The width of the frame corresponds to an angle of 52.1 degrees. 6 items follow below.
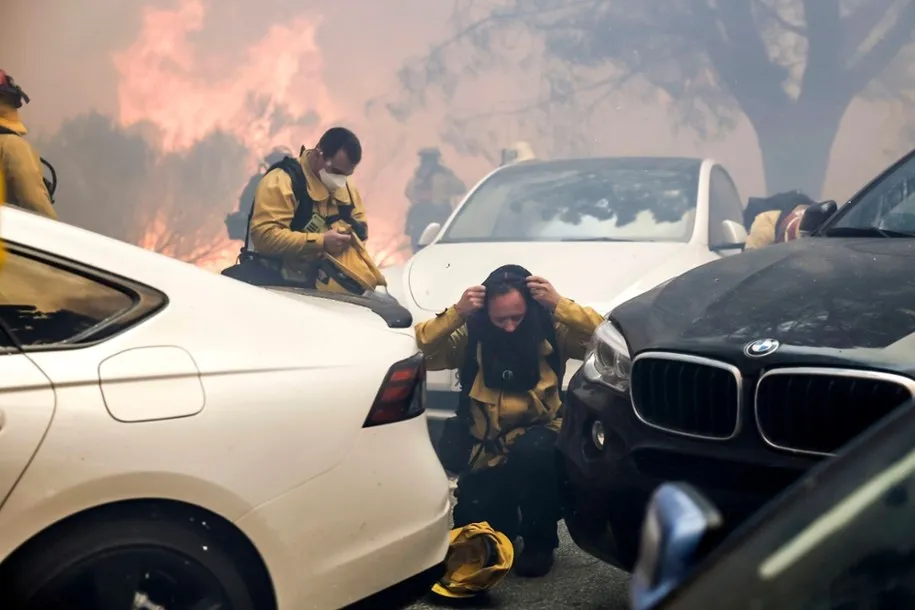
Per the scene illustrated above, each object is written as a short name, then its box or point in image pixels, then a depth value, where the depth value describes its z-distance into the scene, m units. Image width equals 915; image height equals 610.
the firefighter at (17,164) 4.38
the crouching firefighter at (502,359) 3.75
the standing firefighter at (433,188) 9.23
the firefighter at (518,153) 9.36
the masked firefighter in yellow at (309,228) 4.43
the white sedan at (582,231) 4.49
